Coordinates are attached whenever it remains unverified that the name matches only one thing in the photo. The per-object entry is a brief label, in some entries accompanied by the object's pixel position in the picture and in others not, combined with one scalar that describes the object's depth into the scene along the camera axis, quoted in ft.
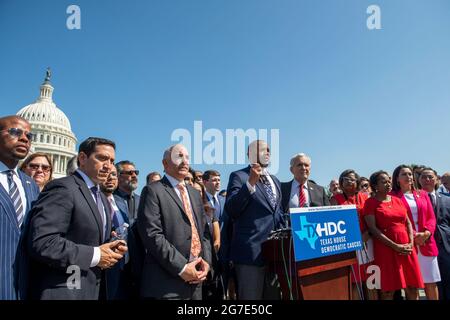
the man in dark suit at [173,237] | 10.48
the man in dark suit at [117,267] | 10.73
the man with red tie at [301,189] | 15.01
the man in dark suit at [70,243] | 8.42
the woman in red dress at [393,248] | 16.15
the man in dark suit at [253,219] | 12.75
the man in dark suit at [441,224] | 18.08
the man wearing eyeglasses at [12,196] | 8.32
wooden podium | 10.86
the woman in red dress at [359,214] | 17.22
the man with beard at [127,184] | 18.43
